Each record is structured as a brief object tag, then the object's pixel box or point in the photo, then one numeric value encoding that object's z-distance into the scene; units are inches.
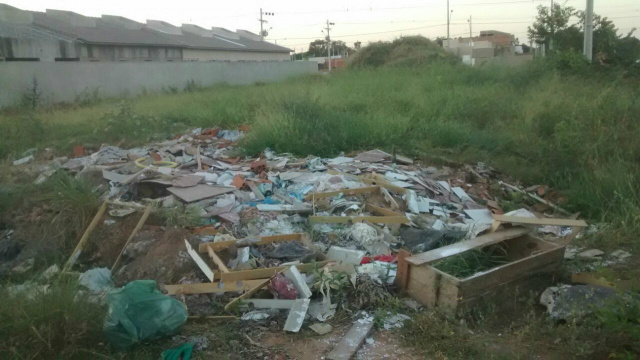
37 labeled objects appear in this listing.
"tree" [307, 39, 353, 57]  2559.1
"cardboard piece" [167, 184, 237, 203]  227.9
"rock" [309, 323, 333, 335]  137.9
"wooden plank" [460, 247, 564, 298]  139.0
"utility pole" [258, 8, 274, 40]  1968.5
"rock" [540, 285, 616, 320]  135.3
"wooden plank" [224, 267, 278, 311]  147.5
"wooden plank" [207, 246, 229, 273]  159.0
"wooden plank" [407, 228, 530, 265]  150.0
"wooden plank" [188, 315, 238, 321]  144.3
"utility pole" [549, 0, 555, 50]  682.2
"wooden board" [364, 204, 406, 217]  213.9
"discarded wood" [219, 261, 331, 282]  154.7
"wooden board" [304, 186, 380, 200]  231.5
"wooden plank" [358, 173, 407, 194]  243.9
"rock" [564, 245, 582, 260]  181.9
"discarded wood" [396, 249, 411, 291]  152.7
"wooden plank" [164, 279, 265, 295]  154.3
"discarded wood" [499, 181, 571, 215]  248.4
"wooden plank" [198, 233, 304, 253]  175.0
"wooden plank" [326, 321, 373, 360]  126.2
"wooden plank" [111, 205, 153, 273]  186.4
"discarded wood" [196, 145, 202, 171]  290.6
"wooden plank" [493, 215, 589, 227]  171.6
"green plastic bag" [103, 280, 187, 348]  124.0
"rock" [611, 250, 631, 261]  183.9
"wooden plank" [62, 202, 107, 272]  186.9
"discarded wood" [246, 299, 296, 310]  147.5
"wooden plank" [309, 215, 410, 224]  204.7
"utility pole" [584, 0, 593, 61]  531.3
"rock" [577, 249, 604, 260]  183.3
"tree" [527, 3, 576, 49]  681.0
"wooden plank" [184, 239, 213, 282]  159.7
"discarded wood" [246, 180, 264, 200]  241.8
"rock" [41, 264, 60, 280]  168.1
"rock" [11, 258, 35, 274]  191.4
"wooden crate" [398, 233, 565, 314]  138.4
